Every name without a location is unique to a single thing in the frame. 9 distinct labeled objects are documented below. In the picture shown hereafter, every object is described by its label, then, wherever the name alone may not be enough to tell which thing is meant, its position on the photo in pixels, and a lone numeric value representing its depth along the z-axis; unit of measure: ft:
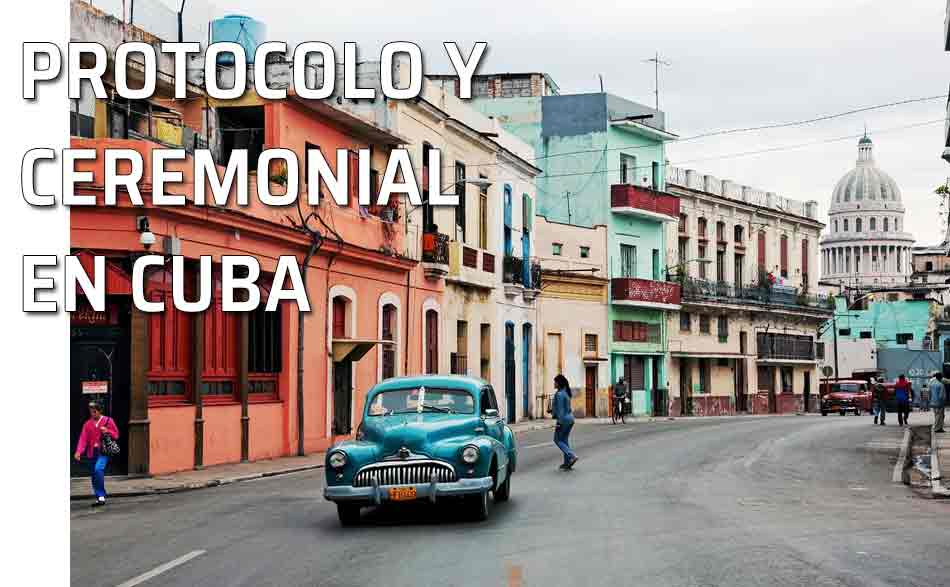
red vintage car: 200.13
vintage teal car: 48.70
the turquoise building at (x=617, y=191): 193.98
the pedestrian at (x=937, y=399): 119.24
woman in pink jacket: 60.13
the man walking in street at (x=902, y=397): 142.72
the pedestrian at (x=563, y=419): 76.48
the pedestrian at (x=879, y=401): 143.43
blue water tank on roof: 94.99
